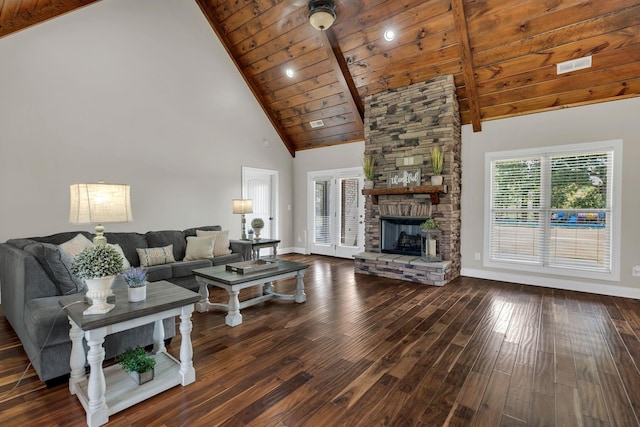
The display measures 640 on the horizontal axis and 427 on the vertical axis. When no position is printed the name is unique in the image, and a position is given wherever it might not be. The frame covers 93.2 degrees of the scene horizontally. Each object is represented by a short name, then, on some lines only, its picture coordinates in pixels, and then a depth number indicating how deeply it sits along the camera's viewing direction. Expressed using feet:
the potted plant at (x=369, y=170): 18.40
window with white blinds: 13.46
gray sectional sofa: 6.72
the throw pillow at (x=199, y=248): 14.75
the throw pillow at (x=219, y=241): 15.69
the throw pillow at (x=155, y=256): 13.39
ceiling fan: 13.38
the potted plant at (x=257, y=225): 17.34
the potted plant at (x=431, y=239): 15.90
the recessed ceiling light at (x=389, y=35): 14.61
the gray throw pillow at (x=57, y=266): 8.03
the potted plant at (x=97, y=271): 5.83
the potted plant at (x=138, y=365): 6.32
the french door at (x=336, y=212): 21.81
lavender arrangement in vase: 6.61
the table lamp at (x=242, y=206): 17.60
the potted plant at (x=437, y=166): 15.62
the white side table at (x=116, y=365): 5.57
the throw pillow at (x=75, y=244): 10.64
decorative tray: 10.98
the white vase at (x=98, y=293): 5.87
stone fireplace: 15.78
